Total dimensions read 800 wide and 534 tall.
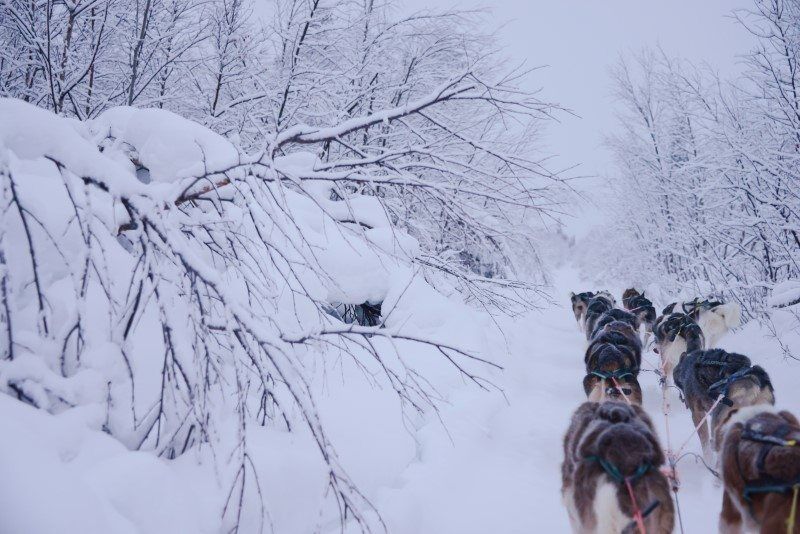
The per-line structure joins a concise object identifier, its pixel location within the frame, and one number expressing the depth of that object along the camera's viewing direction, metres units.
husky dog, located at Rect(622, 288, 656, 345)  10.33
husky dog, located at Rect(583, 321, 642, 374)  5.31
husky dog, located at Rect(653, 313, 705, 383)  6.75
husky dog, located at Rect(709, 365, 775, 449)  3.85
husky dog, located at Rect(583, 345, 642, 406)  4.81
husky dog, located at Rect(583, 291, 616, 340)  9.90
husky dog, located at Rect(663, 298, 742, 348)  7.86
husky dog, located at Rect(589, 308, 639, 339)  8.10
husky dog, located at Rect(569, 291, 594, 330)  13.38
